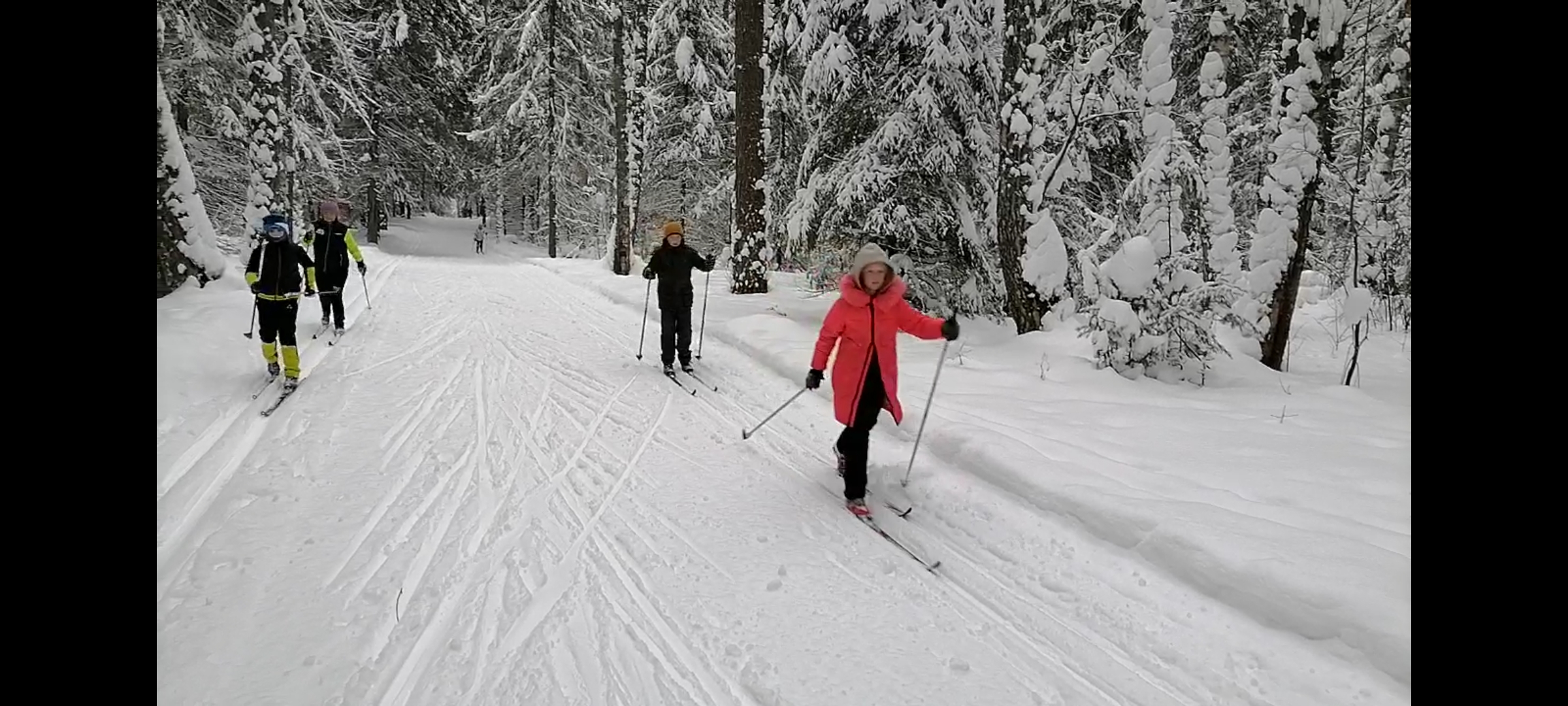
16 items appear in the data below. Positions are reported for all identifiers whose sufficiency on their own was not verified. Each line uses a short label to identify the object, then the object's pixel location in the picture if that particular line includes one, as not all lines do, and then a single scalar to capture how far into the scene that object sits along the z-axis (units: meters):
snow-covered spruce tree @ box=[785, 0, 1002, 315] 10.64
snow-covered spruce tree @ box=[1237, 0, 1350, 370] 8.09
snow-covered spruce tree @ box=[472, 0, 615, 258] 27.28
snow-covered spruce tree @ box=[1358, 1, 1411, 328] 8.22
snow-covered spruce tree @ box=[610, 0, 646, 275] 21.42
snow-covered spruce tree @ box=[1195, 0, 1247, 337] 8.21
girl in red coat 5.25
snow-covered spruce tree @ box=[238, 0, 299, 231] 14.55
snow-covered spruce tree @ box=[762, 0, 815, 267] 12.98
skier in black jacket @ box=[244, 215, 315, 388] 7.84
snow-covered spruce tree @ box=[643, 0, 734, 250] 22.95
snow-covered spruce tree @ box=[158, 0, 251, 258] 13.61
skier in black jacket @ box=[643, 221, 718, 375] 9.35
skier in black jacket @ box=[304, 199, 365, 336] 11.04
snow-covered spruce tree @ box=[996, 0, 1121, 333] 8.72
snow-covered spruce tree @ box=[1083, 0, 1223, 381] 7.72
